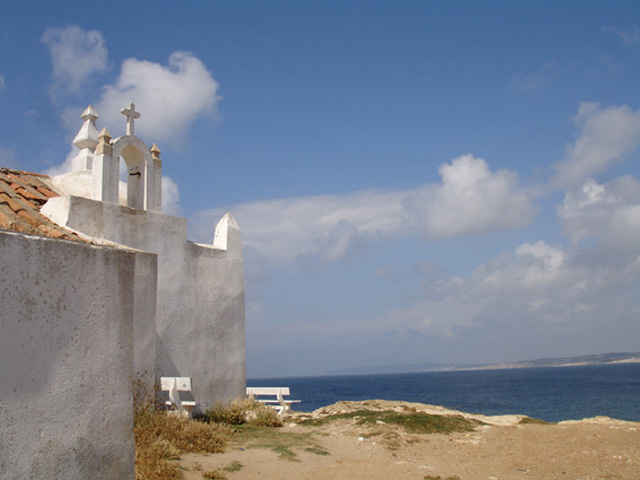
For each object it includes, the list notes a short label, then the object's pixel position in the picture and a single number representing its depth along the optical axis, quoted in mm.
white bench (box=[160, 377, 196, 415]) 11228
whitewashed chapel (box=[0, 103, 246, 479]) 5223
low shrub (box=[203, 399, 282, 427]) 12758
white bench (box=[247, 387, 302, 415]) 17003
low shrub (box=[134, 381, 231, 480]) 7688
